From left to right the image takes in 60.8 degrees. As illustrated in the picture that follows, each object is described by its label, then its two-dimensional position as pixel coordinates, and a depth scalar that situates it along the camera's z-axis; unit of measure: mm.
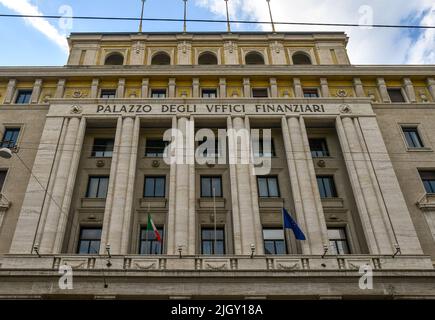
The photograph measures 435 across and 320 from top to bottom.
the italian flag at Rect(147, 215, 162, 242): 20550
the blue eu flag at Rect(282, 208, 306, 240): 20562
